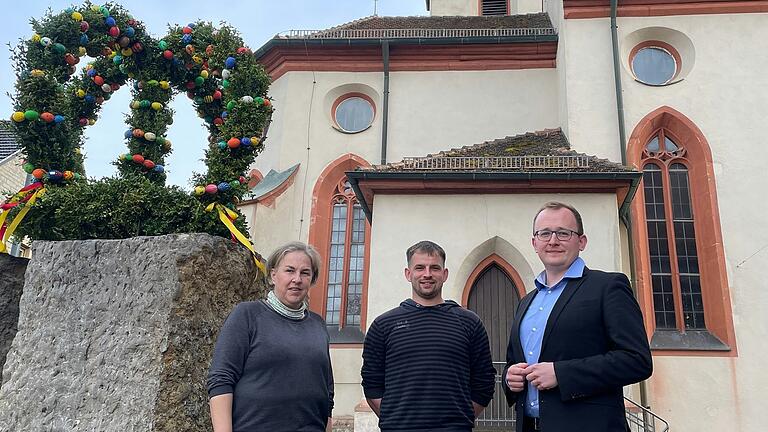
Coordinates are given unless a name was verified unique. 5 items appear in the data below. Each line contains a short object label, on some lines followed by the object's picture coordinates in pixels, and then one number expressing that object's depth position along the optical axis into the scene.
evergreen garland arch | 4.30
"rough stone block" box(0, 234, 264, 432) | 3.57
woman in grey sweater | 2.81
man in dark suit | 2.51
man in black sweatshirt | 3.28
